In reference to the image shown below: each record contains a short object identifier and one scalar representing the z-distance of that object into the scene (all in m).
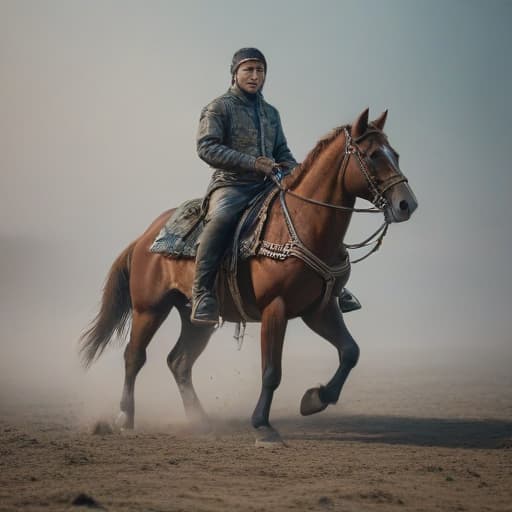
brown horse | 7.50
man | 8.21
